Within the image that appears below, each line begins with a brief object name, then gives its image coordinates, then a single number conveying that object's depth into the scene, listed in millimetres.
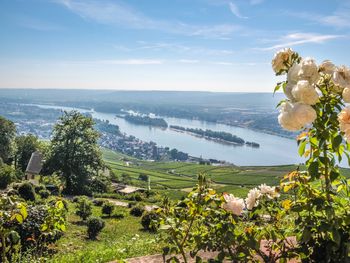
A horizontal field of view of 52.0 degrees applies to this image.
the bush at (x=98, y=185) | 34750
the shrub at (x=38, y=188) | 25406
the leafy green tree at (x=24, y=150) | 46812
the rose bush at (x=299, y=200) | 1831
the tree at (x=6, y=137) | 40938
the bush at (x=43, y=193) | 23153
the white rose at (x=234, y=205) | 2320
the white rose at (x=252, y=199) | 2447
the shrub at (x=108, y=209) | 19328
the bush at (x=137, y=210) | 19998
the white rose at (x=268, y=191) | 2512
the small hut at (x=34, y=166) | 41812
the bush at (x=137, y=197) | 31422
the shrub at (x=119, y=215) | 19180
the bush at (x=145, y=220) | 14117
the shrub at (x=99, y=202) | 23988
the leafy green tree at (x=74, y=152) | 30766
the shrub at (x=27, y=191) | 18875
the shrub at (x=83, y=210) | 16688
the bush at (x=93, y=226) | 12336
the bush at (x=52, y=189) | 28383
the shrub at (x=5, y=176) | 26281
